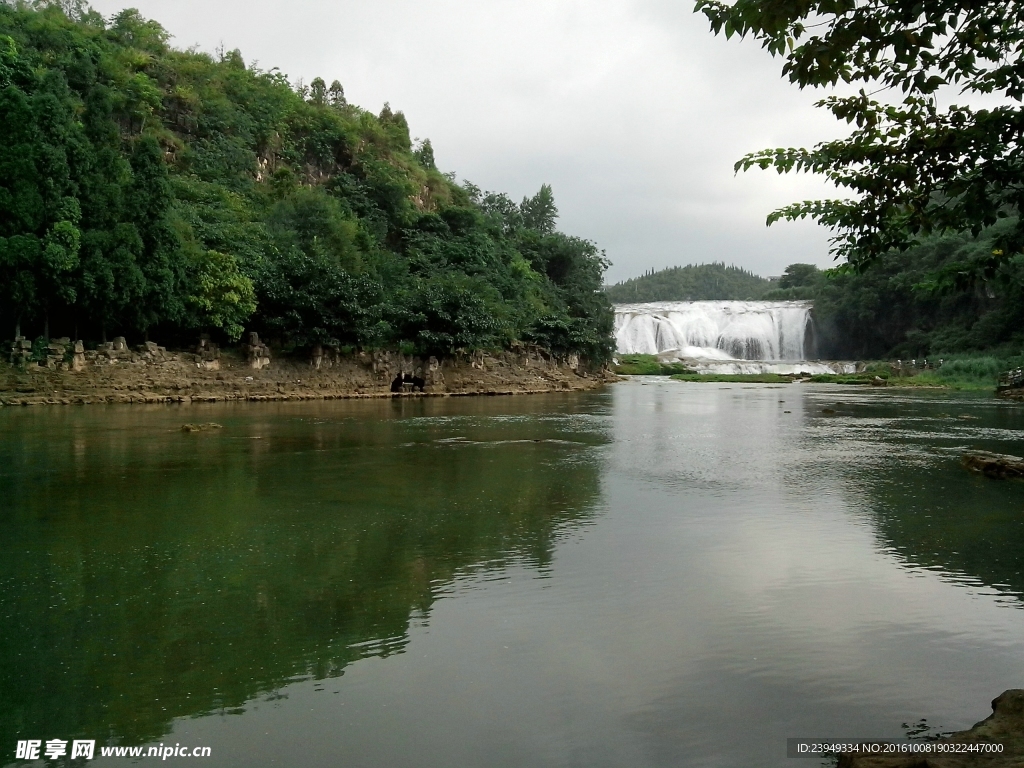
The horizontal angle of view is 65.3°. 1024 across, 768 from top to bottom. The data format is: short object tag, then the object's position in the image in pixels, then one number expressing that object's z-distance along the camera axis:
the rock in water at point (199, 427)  15.42
